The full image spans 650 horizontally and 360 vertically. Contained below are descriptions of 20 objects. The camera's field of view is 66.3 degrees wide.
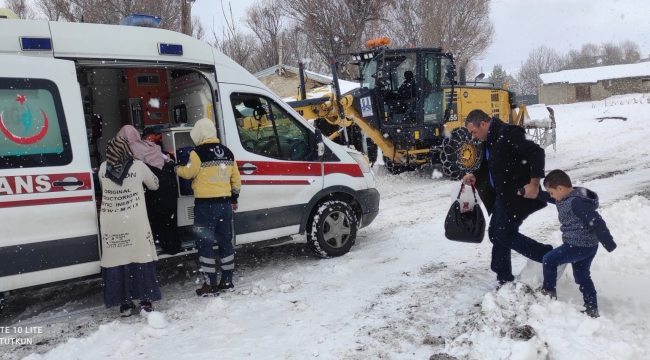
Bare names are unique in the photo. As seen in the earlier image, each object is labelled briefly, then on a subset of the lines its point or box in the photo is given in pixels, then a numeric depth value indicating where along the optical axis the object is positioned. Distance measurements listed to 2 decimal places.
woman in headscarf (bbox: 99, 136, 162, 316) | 4.42
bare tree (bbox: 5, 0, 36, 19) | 27.09
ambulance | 4.12
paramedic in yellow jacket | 4.88
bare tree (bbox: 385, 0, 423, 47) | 33.79
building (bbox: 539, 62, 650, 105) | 49.31
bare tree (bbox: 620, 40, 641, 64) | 77.38
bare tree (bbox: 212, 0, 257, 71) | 18.56
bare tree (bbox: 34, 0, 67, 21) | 26.42
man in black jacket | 4.23
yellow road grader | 10.73
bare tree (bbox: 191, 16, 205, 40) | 32.08
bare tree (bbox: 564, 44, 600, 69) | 79.69
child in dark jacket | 3.76
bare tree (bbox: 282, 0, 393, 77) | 28.14
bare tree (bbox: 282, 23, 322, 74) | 35.69
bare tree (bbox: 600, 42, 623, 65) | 75.88
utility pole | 12.38
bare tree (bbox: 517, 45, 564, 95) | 83.62
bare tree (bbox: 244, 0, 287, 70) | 35.41
